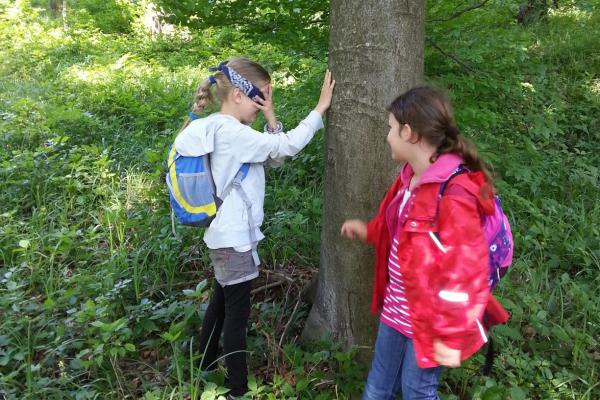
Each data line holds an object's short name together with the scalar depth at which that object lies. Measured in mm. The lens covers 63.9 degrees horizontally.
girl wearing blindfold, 2322
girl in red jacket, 1654
